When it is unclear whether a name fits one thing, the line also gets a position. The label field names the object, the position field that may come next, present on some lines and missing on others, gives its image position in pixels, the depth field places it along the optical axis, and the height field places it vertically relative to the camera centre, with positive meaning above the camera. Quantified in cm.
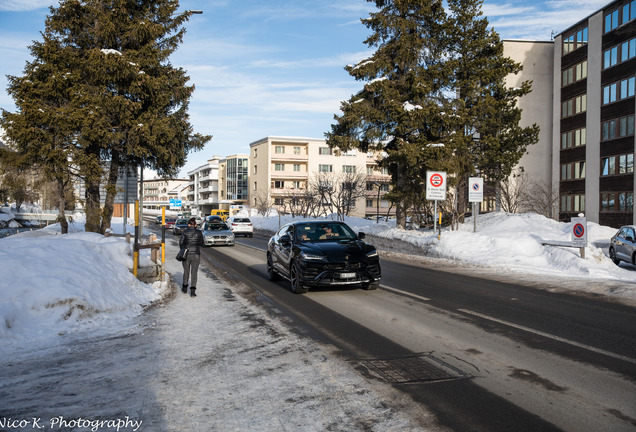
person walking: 1141 -106
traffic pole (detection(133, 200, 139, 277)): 1138 -108
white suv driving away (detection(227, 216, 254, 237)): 3988 -201
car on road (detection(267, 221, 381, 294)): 1098 -128
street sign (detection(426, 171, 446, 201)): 2367 +72
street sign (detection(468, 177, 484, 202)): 2194 +50
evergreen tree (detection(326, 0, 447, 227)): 2628 +558
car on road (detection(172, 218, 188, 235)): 4174 -211
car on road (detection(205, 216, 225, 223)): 3167 -123
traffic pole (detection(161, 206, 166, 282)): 1260 -165
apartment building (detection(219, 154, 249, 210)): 10906 +451
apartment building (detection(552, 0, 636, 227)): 3556 +680
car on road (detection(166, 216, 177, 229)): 5376 -243
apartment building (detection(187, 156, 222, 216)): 12388 +333
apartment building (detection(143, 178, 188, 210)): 15450 +210
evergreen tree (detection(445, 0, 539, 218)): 2758 +609
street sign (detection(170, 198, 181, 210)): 3538 -18
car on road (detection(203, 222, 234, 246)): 2902 -211
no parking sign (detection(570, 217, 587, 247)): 1605 -97
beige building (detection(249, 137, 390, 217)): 9394 +687
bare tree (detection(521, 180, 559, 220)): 3928 +20
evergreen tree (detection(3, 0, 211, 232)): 2159 +498
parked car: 1889 -173
